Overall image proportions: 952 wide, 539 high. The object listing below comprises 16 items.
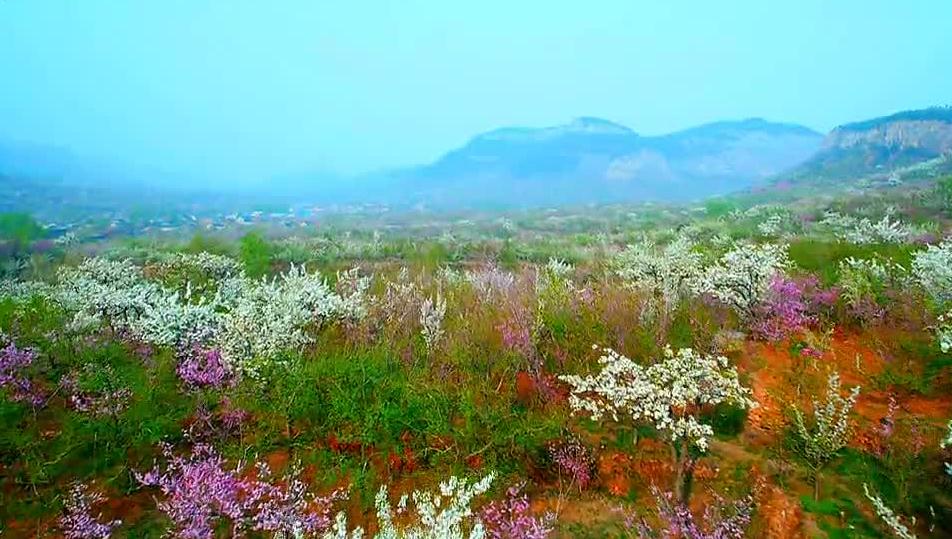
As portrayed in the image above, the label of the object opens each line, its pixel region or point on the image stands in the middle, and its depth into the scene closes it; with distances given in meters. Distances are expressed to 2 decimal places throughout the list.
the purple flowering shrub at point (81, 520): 5.95
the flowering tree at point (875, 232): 21.39
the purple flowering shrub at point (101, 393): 7.51
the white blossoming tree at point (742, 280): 11.34
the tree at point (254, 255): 21.47
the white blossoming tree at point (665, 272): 11.80
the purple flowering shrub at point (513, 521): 5.71
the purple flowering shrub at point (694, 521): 5.48
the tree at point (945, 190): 32.43
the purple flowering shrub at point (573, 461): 7.13
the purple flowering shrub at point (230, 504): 5.67
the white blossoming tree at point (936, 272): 9.85
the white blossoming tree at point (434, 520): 4.34
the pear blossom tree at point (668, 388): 5.97
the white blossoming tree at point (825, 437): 6.52
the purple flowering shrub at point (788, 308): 11.15
